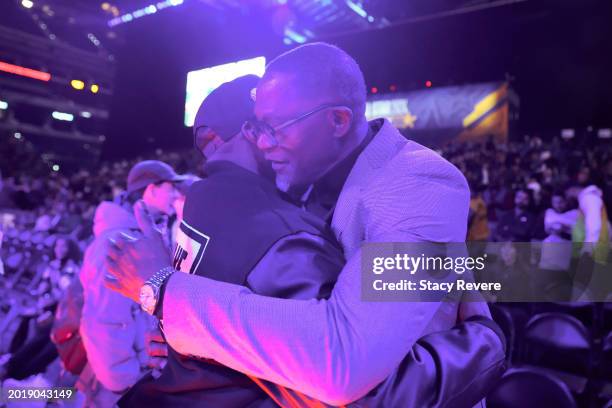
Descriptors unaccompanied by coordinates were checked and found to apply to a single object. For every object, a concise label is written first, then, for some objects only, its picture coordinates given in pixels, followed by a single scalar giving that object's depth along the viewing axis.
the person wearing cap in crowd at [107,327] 2.30
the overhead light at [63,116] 25.61
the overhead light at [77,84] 17.28
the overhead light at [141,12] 10.89
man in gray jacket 0.83
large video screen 6.59
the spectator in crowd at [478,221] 5.98
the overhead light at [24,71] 18.16
